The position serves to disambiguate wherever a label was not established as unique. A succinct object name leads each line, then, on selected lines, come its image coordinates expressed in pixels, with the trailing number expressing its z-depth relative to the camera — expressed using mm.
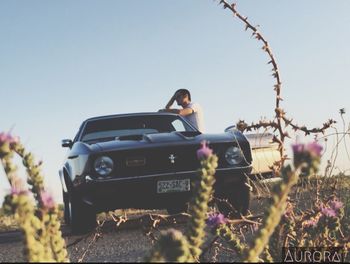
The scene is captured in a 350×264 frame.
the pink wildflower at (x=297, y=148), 1624
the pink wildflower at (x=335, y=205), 3035
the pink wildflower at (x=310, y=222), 3639
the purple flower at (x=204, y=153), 2097
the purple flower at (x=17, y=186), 1700
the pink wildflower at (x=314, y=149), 1591
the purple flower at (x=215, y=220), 3047
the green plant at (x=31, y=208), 1679
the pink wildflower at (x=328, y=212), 3056
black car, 6480
